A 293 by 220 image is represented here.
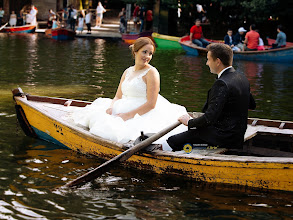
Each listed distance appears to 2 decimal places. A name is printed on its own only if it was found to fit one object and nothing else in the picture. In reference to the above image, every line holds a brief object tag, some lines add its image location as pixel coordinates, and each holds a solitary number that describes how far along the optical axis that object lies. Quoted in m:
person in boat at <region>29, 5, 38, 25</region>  33.25
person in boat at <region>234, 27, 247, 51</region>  21.20
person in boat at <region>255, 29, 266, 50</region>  20.84
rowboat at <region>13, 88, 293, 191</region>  5.83
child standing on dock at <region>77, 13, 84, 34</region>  32.33
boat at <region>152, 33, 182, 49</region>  25.06
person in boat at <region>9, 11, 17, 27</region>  34.28
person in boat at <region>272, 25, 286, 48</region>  20.33
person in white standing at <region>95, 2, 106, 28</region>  34.57
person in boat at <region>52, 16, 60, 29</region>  32.34
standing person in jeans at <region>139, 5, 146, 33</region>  31.31
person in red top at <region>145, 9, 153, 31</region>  32.34
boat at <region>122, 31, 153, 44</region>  27.17
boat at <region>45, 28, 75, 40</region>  28.09
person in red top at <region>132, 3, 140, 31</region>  34.39
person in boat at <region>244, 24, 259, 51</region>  20.52
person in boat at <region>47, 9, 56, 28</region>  34.31
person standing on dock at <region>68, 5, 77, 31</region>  31.96
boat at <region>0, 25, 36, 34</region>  31.42
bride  6.88
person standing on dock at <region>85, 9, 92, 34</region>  31.48
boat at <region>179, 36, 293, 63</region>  19.75
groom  5.91
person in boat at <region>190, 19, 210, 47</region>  22.20
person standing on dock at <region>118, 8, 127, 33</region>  31.33
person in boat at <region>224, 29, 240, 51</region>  20.94
